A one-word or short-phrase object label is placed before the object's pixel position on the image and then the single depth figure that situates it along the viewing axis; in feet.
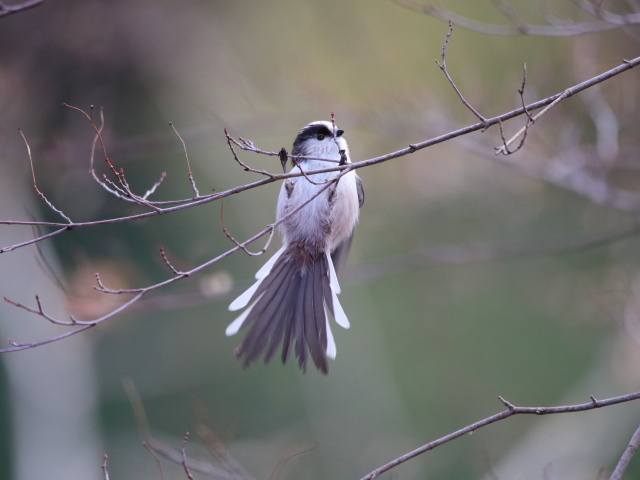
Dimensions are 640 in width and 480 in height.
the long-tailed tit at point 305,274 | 20.21
